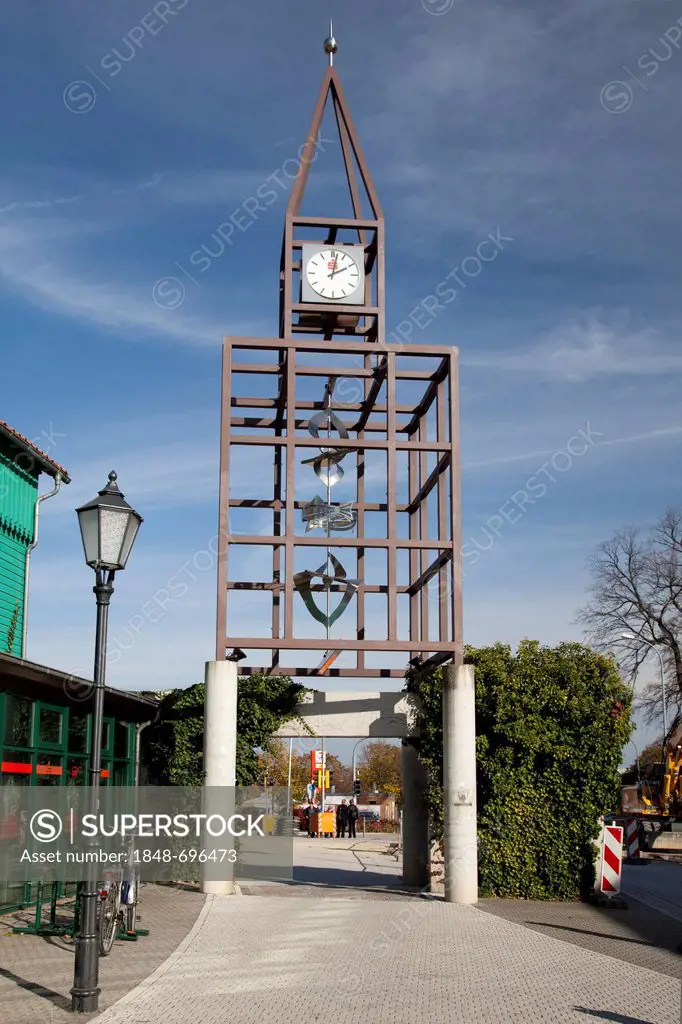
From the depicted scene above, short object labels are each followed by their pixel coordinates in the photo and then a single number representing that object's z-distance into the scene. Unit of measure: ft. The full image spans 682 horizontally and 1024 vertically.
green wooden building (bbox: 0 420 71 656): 78.48
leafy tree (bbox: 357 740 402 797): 282.36
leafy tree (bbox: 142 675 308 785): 67.51
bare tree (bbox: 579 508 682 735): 139.85
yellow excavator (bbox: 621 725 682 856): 115.85
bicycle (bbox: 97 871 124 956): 41.69
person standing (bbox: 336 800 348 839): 144.46
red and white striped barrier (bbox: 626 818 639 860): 89.71
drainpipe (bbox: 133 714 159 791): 71.97
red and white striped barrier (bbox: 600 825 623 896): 59.00
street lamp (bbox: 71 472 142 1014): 34.27
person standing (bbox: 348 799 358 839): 140.67
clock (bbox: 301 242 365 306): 69.05
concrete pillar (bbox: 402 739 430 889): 71.41
